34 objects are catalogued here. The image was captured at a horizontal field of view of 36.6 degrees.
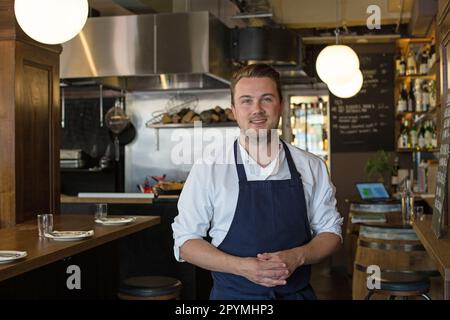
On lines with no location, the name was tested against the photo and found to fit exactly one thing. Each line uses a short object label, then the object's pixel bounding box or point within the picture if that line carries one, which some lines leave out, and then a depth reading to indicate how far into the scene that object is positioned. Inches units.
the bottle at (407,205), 166.4
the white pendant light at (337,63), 230.8
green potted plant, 275.4
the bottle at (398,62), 309.4
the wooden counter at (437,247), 88.3
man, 83.0
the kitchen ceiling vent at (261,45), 241.4
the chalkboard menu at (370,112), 320.8
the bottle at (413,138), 306.3
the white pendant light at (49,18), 131.6
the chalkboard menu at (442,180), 113.6
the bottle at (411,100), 304.2
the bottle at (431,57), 267.2
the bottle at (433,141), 292.5
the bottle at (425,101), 296.5
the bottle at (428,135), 298.7
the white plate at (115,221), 145.9
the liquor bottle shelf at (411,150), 299.9
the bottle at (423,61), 295.6
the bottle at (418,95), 299.1
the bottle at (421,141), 301.0
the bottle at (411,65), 301.4
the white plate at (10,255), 97.8
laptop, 238.5
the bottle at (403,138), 310.2
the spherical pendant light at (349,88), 260.8
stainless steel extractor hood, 223.5
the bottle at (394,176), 287.9
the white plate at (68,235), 122.6
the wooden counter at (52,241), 101.1
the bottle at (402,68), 306.4
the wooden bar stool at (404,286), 133.0
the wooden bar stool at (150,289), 137.8
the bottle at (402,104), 303.1
